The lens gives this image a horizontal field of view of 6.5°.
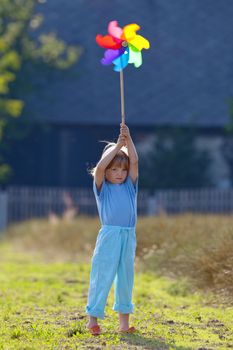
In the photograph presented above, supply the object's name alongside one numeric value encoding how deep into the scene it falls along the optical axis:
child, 15.41
